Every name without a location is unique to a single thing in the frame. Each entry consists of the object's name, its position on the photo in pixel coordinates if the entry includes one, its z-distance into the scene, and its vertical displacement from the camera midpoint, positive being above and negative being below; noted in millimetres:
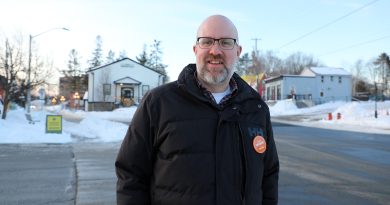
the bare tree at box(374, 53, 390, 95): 100438 +10040
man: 2570 -175
